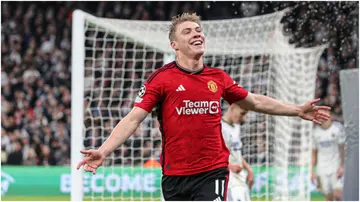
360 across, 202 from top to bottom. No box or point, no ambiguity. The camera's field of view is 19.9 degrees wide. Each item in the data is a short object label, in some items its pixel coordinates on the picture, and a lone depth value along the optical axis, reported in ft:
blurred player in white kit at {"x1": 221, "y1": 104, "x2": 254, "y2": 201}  33.47
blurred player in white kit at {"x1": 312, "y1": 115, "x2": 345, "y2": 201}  52.10
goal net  46.01
